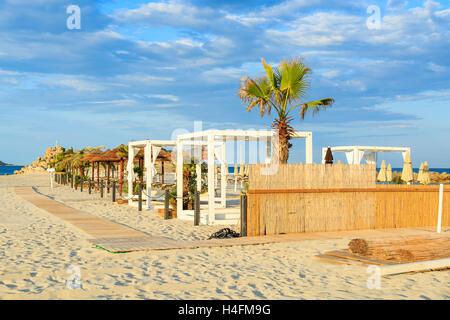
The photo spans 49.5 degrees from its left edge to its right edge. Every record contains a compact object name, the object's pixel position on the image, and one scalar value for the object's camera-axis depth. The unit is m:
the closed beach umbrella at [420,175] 25.83
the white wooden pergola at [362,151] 21.34
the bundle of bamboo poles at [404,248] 7.90
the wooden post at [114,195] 21.00
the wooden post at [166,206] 14.45
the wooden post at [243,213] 10.23
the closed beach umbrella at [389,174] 26.21
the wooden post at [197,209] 12.83
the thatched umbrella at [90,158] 27.01
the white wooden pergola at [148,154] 17.34
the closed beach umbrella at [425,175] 25.64
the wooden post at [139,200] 17.28
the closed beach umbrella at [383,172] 26.58
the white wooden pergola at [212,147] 12.55
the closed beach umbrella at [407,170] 23.86
